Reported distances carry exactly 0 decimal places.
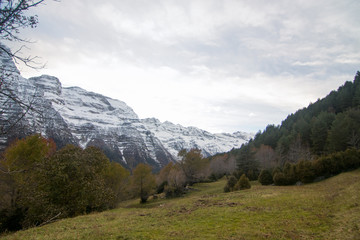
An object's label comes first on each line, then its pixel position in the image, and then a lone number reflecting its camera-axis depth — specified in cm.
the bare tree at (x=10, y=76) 548
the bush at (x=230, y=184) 4061
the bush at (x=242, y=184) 3666
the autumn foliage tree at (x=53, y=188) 2075
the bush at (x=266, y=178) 4166
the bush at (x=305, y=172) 3428
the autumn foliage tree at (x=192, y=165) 6769
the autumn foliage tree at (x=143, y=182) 5458
